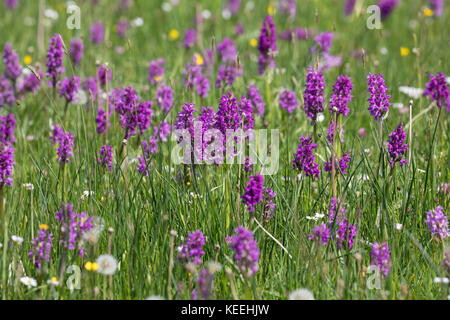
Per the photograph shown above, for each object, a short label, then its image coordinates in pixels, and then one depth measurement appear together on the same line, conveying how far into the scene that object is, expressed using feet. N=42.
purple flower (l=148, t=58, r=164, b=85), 29.14
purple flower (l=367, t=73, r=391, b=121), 17.06
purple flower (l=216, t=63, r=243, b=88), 26.30
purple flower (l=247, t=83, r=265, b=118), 25.40
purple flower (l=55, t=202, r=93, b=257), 14.56
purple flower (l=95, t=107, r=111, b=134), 22.97
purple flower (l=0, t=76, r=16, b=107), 27.77
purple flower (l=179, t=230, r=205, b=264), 14.71
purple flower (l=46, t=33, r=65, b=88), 23.97
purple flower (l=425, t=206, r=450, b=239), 15.91
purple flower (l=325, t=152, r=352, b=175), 18.56
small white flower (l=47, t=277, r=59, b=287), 14.26
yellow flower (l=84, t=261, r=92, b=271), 14.17
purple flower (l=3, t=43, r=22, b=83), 28.62
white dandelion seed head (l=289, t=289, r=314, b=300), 13.99
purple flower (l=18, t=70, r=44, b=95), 29.43
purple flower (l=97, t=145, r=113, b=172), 19.83
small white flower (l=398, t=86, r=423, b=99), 27.86
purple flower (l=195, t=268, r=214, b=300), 13.53
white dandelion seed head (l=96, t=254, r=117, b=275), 14.23
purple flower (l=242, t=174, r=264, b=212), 15.01
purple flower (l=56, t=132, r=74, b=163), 19.60
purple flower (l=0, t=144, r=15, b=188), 16.78
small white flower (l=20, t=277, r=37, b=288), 14.73
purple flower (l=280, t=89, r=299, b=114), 26.04
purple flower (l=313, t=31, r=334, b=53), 29.10
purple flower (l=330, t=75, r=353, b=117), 18.24
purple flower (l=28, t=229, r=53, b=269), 15.00
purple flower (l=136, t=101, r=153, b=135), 20.93
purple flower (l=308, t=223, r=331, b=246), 15.27
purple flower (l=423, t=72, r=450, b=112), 20.57
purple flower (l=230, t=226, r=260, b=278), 13.14
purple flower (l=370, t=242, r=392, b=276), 14.66
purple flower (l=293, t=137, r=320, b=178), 17.68
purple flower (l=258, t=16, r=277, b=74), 25.73
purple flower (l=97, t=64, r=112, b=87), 26.42
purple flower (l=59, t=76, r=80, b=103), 23.65
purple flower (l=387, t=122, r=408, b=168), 17.14
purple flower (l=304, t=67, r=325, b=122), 18.90
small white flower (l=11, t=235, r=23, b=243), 15.30
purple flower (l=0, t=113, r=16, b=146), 22.24
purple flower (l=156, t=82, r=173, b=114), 25.87
